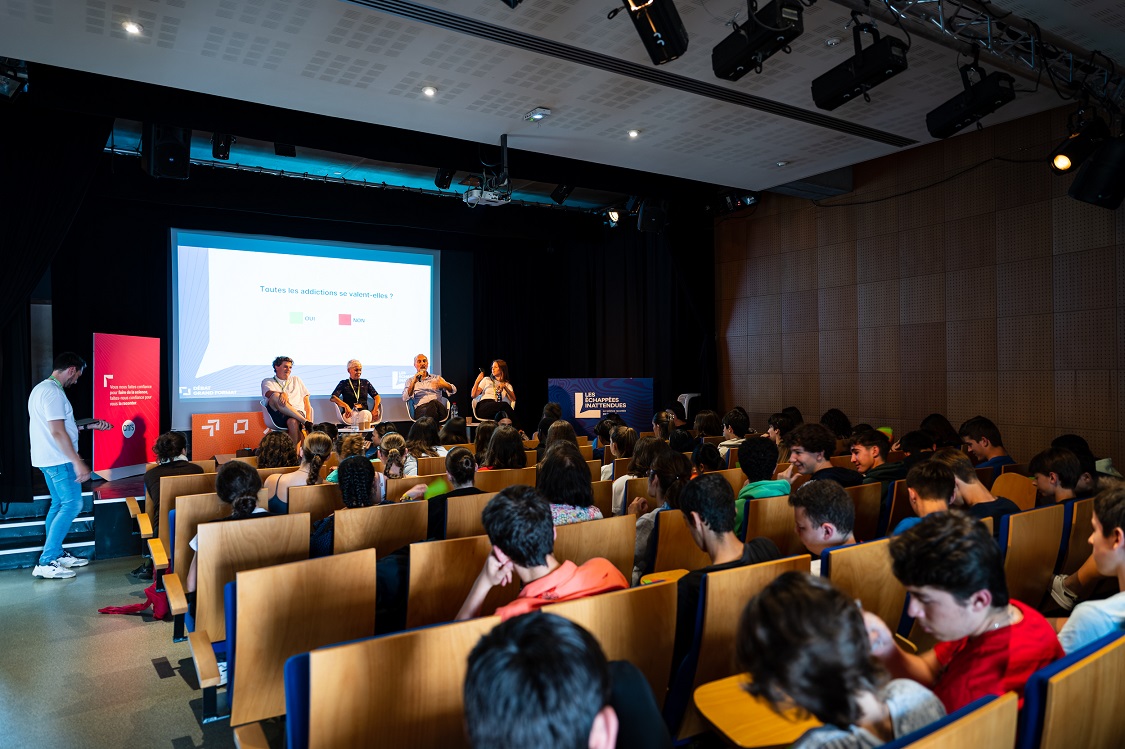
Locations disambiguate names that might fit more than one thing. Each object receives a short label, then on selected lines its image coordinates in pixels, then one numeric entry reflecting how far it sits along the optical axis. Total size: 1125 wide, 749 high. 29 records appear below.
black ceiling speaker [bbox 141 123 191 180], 6.38
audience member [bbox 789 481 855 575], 2.56
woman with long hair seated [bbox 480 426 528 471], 4.62
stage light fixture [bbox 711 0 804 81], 3.71
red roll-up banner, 7.32
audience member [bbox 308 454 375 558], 3.31
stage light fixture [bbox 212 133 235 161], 7.15
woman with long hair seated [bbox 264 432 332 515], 4.08
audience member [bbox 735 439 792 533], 3.68
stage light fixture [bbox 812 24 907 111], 4.08
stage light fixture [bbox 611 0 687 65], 3.66
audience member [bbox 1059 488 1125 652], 1.71
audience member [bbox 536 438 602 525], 3.13
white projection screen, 9.09
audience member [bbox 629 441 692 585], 3.18
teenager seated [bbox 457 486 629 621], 1.98
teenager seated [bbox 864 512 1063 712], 1.51
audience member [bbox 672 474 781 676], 2.34
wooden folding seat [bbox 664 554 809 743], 2.02
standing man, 5.10
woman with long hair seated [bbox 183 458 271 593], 3.08
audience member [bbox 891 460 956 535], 2.88
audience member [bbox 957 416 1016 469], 5.03
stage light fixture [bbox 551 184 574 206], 9.42
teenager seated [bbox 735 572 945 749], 1.08
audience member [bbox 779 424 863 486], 3.99
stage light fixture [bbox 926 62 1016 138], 4.52
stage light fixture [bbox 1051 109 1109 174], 5.14
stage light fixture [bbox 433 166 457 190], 8.44
